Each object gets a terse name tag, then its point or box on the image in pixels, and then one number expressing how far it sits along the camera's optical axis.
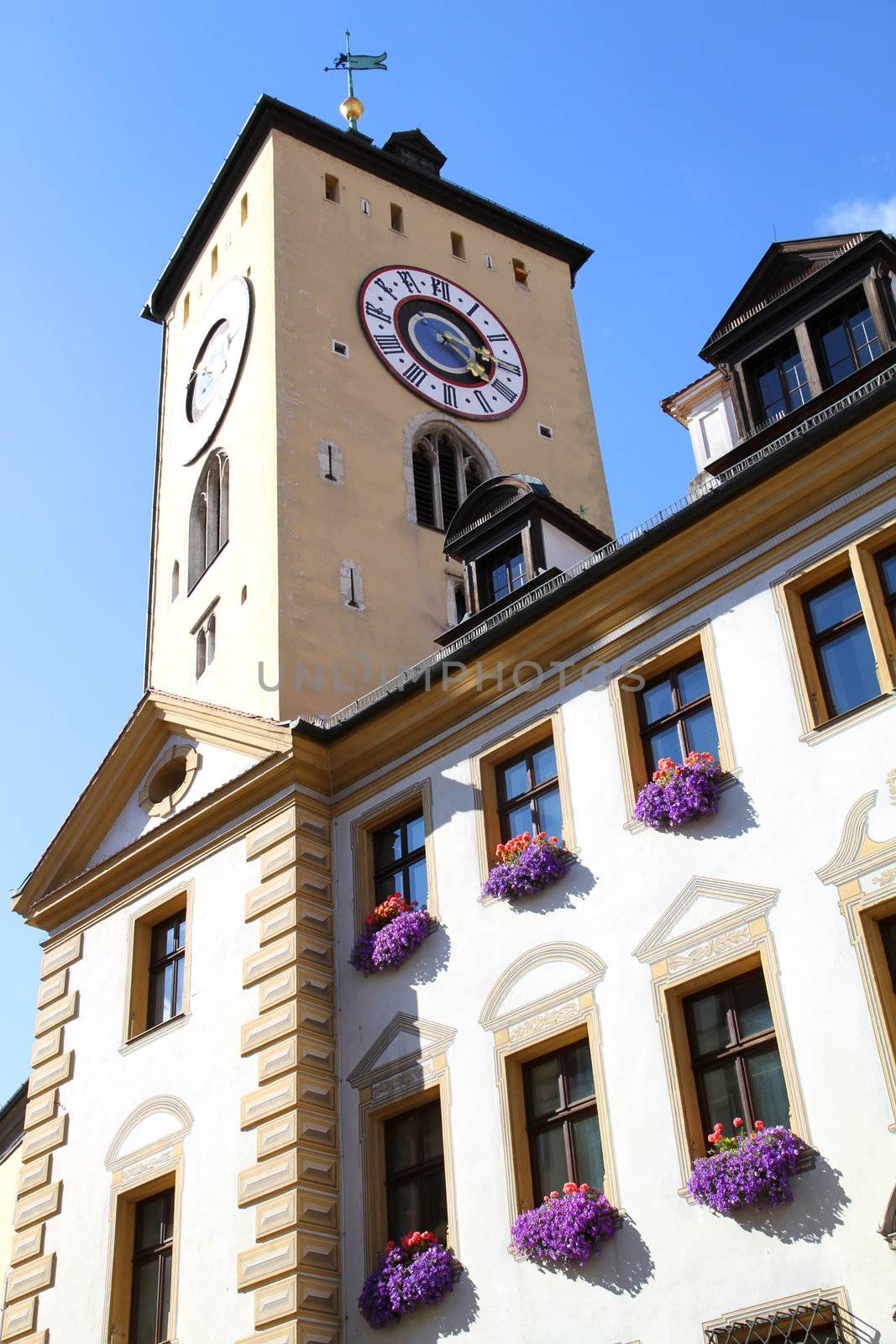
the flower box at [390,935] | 19.62
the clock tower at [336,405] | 29.66
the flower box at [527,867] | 18.39
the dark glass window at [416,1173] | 18.16
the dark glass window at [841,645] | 16.61
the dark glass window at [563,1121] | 16.83
